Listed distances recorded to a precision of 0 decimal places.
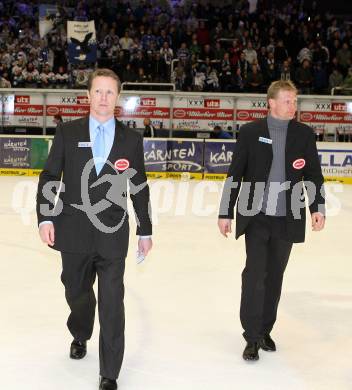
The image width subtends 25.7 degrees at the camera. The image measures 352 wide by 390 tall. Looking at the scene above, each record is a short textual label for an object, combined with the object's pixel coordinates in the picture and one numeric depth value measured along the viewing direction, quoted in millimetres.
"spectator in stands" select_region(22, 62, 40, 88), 21359
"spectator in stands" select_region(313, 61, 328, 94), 22734
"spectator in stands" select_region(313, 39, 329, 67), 23797
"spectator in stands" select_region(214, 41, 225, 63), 23234
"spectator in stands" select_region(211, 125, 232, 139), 20281
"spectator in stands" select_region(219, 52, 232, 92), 22328
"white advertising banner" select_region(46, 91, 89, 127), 21312
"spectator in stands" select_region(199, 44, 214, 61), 23312
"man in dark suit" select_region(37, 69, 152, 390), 4527
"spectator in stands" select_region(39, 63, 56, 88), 21438
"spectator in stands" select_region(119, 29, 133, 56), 23531
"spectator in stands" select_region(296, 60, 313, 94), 22609
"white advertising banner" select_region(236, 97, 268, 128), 21500
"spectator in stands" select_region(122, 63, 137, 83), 22094
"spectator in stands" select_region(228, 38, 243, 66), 23031
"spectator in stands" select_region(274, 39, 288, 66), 24109
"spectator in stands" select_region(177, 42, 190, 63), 22891
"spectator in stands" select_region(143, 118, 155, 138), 20391
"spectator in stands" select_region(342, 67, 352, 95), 22141
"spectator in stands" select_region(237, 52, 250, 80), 22688
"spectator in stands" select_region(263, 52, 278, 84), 22641
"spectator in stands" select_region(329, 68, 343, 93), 22656
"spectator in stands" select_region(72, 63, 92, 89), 21781
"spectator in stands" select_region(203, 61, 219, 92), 22125
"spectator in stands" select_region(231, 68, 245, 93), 22241
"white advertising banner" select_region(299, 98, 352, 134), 21438
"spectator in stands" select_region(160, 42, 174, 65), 22895
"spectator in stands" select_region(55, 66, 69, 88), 21594
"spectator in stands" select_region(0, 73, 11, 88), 21125
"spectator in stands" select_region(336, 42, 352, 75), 23703
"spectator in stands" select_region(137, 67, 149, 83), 22062
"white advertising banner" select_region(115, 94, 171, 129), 21312
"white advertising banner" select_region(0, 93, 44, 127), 21031
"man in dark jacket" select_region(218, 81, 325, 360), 5266
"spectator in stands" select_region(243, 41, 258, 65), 23188
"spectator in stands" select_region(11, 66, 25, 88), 21375
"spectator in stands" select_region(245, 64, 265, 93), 21984
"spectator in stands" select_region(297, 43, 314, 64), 23817
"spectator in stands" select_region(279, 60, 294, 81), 22530
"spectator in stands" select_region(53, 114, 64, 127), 20688
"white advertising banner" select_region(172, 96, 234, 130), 21469
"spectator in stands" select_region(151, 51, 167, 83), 22469
